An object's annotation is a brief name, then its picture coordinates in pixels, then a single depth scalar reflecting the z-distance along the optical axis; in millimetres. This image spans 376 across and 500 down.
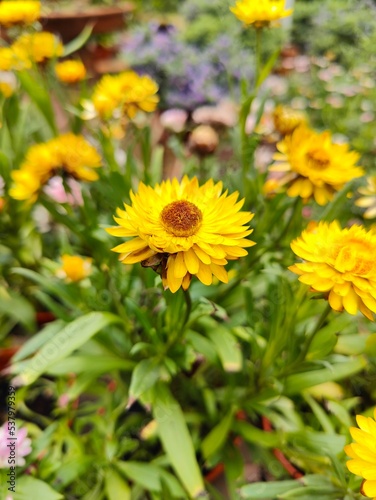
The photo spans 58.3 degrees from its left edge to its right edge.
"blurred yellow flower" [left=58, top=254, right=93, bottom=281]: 190
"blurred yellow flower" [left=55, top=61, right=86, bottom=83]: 246
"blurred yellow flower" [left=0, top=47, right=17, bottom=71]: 226
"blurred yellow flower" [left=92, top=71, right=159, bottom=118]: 221
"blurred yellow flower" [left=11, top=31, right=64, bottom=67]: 224
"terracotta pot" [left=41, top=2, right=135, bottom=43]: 762
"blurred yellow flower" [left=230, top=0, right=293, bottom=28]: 178
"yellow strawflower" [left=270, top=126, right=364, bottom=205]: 171
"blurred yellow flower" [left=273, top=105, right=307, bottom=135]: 214
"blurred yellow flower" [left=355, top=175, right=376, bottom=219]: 235
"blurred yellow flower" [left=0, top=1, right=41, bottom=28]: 214
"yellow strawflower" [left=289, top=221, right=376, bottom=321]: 117
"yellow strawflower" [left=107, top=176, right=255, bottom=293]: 113
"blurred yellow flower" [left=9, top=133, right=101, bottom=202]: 187
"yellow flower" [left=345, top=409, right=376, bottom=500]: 107
